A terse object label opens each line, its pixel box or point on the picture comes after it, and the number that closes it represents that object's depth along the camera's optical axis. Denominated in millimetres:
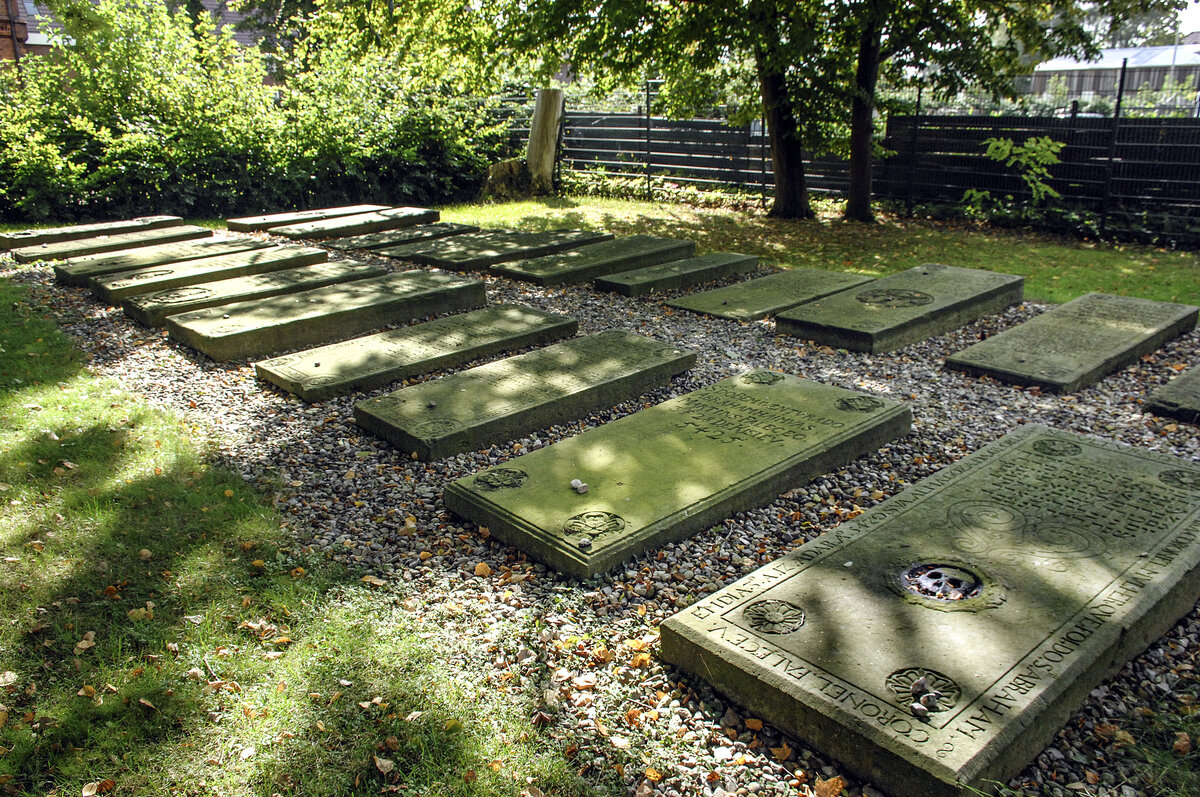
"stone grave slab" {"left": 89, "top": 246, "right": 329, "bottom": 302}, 8086
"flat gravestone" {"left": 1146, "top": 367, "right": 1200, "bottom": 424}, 5191
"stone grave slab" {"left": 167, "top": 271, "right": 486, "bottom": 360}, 6613
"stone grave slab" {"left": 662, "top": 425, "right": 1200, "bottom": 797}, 2475
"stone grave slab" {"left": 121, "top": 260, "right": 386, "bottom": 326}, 7426
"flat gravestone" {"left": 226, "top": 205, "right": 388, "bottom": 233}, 11828
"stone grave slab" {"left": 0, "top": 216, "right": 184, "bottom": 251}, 10586
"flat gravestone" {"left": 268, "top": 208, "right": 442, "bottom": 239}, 11281
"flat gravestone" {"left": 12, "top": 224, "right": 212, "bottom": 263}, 9859
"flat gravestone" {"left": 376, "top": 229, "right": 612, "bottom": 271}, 9539
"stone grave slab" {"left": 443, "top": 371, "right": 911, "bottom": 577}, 3748
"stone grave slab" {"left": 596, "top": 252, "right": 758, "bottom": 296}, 8547
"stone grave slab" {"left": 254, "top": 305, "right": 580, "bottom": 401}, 5801
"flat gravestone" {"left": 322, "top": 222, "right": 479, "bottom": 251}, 10656
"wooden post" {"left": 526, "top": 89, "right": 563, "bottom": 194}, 16812
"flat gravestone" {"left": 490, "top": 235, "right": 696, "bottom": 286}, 8891
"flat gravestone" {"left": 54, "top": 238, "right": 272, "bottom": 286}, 8766
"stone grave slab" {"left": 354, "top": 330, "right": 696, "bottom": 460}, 4883
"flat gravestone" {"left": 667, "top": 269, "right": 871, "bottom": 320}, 7773
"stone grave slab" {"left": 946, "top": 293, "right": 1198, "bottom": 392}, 5852
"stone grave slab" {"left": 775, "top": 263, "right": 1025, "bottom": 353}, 6746
